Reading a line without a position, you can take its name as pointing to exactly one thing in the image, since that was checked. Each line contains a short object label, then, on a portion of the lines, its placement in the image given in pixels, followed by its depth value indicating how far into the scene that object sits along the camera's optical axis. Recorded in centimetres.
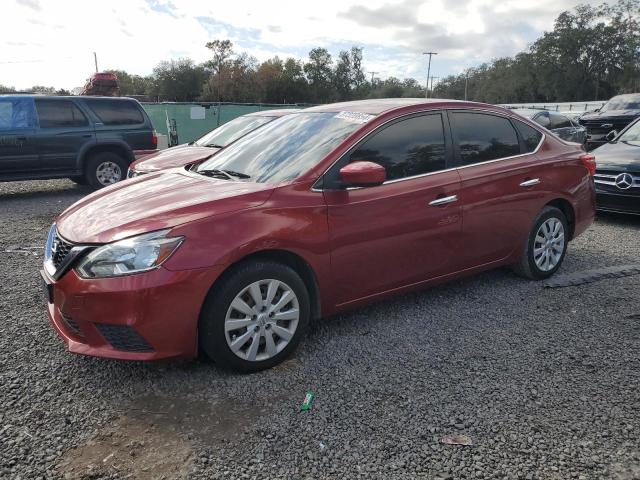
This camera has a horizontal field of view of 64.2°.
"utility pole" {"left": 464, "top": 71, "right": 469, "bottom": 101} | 9628
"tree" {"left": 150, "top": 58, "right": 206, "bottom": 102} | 7712
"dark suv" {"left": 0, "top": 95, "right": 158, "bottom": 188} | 899
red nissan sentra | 281
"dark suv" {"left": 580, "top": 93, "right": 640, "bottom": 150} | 1519
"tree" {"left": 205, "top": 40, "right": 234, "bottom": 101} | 7531
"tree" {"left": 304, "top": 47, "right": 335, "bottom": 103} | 8281
